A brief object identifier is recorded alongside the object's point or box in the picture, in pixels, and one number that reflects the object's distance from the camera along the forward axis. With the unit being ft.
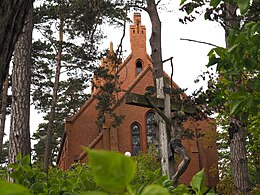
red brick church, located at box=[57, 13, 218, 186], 93.56
